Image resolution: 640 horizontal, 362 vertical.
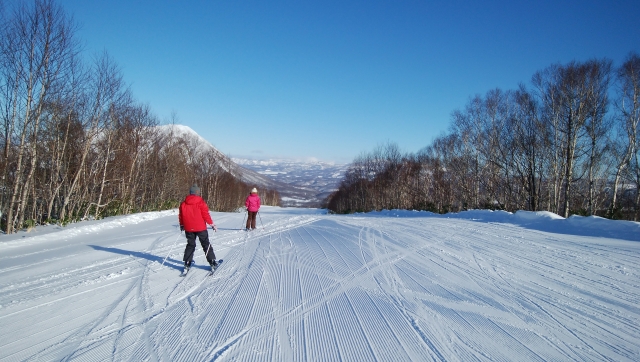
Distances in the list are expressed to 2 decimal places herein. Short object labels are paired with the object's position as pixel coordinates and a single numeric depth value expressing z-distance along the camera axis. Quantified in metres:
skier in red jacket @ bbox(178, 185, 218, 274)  6.29
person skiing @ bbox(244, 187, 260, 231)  12.70
